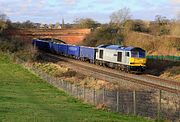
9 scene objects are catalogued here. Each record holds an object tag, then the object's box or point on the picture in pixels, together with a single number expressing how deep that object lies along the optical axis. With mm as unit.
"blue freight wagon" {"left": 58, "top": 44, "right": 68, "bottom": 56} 91038
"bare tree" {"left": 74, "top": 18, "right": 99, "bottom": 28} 151700
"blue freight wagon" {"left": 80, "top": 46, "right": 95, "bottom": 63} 70500
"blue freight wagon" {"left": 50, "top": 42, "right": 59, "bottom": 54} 99412
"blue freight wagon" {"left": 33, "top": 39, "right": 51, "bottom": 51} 106962
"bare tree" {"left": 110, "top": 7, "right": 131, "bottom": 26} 139375
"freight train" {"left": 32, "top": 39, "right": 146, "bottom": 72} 53875
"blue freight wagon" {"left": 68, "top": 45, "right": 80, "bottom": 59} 81750
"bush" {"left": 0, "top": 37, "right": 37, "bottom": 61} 79438
